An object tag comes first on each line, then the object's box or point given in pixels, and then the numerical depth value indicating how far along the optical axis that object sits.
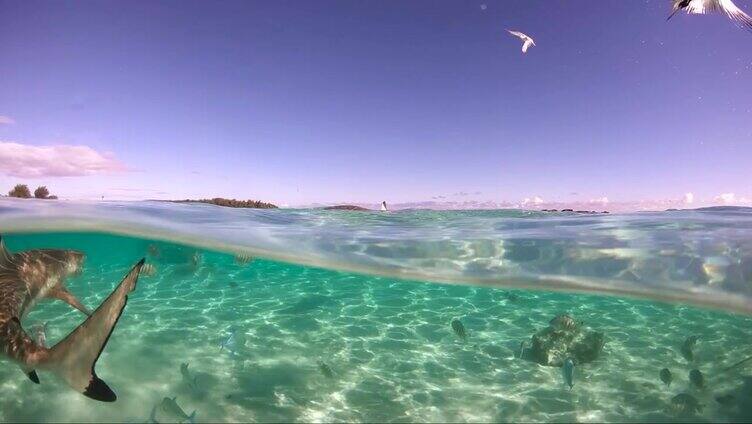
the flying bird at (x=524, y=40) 10.55
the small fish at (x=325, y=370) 7.68
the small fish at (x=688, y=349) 7.98
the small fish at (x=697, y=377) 6.92
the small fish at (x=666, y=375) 7.23
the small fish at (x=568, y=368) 6.73
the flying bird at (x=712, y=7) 3.50
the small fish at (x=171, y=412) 5.89
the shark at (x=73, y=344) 3.60
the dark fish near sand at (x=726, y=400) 7.28
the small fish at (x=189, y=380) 7.42
